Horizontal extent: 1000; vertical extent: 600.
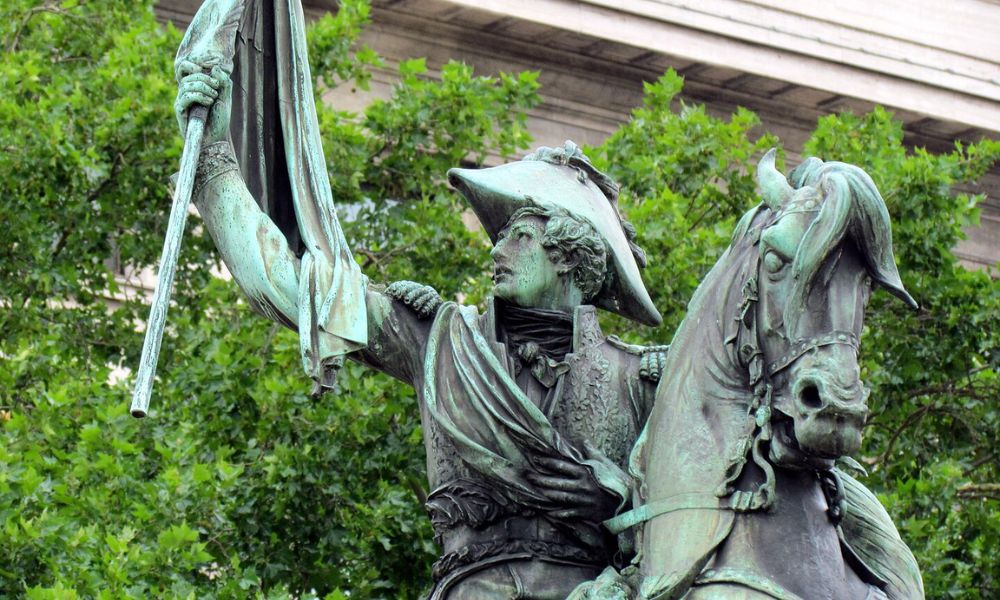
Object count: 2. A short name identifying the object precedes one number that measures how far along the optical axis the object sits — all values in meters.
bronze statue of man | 13.10
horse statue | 11.74
